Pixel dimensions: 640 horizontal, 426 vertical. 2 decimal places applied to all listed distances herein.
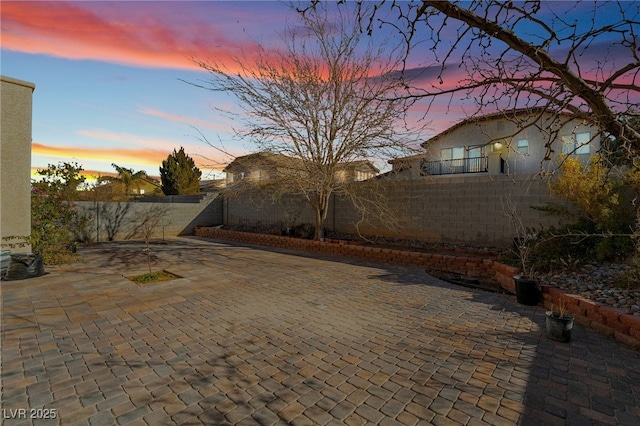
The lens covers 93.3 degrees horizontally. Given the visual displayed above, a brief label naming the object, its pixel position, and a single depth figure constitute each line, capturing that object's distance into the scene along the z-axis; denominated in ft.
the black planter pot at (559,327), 11.30
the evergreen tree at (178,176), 84.99
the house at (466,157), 32.58
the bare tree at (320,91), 29.37
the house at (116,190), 55.27
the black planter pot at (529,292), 15.84
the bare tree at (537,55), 5.59
